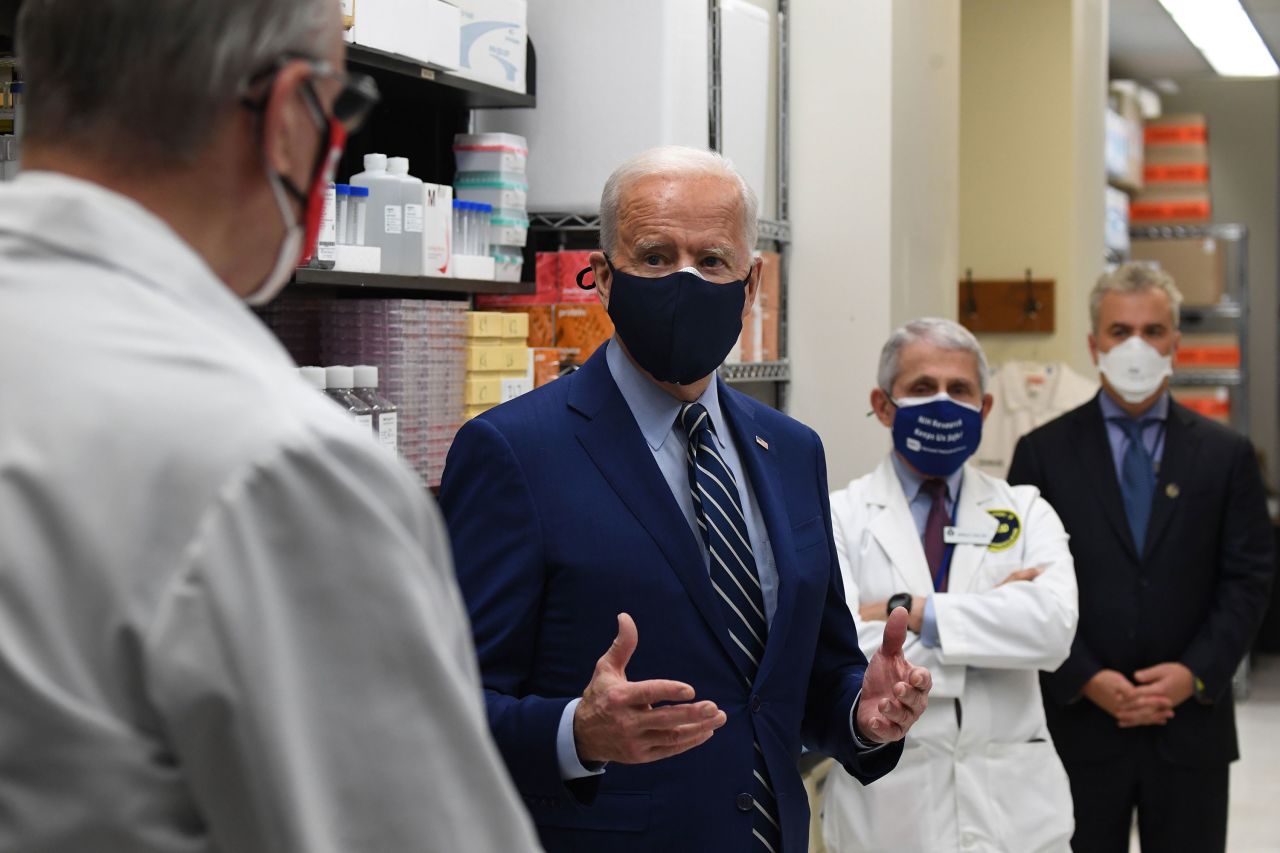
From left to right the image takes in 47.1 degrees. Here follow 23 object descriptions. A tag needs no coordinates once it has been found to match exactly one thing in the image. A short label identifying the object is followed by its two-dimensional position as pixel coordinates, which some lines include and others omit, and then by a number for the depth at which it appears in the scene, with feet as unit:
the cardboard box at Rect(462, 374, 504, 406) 10.65
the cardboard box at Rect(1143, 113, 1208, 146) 32.50
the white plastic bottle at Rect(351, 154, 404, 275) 9.68
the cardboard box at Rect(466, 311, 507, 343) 10.62
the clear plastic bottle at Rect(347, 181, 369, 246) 9.55
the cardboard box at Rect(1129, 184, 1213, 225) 32.58
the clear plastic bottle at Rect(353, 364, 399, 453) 9.40
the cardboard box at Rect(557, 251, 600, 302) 11.68
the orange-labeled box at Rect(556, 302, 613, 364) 11.64
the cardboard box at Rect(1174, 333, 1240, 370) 32.24
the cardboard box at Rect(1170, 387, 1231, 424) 31.37
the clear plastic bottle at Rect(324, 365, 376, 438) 9.15
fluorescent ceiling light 23.06
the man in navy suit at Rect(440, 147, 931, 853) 6.17
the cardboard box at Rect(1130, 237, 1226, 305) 31.58
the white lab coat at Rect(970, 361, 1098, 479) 19.95
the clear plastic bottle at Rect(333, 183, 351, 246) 9.41
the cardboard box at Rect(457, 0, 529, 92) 10.80
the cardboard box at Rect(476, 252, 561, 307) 11.76
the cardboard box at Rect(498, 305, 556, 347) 11.76
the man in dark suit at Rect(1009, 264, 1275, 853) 11.44
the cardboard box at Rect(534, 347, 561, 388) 11.43
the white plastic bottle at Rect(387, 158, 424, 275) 9.79
